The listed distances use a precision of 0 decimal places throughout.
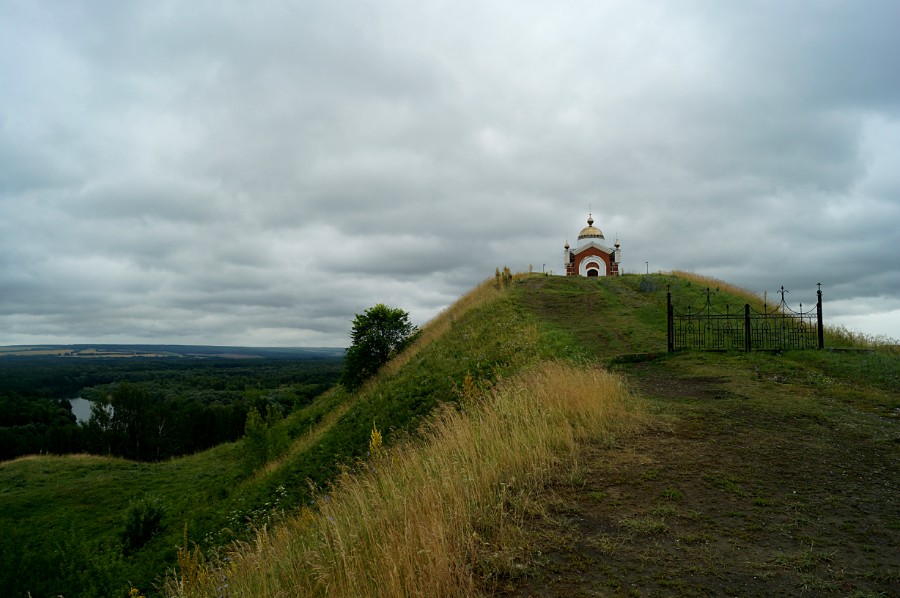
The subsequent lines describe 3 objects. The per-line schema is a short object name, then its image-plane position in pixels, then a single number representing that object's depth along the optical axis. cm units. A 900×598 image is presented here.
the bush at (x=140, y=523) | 1309
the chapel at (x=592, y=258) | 3606
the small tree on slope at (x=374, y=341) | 2238
